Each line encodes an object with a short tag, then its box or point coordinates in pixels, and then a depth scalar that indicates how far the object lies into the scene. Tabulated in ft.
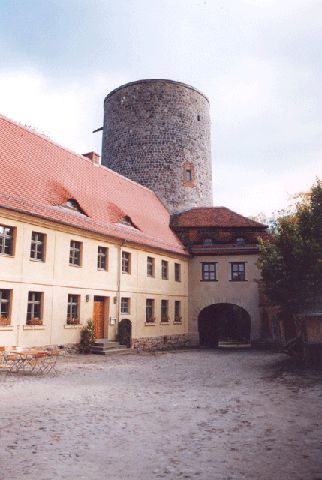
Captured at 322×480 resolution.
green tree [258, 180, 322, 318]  60.29
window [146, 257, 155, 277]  86.12
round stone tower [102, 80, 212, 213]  116.47
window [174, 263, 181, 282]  95.09
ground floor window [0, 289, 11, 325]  55.16
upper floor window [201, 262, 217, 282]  97.35
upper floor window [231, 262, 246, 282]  95.14
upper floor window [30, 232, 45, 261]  60.90
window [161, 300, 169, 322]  88.99
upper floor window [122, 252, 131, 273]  78.89
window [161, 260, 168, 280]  90.58
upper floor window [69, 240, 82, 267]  67.41
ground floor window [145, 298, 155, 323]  84.26
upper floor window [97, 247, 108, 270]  73.10
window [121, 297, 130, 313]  78.07
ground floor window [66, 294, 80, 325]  65.68
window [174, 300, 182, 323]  93.56
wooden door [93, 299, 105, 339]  71.97
